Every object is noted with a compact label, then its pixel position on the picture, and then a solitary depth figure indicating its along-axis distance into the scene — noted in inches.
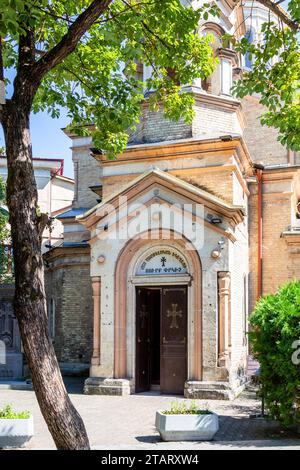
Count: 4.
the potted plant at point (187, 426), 357.1
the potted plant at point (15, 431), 341.4
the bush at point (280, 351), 377.4
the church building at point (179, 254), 555.2
